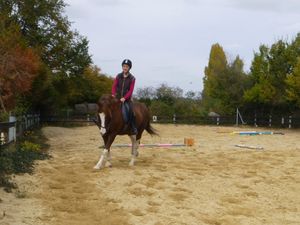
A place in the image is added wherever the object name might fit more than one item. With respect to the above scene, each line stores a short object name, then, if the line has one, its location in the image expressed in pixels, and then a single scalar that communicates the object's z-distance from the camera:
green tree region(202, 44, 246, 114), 34.22
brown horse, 9.15
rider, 9.77
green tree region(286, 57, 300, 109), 26.94
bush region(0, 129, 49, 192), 7.44
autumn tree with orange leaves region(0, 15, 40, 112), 13.66
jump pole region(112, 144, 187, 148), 13.96
